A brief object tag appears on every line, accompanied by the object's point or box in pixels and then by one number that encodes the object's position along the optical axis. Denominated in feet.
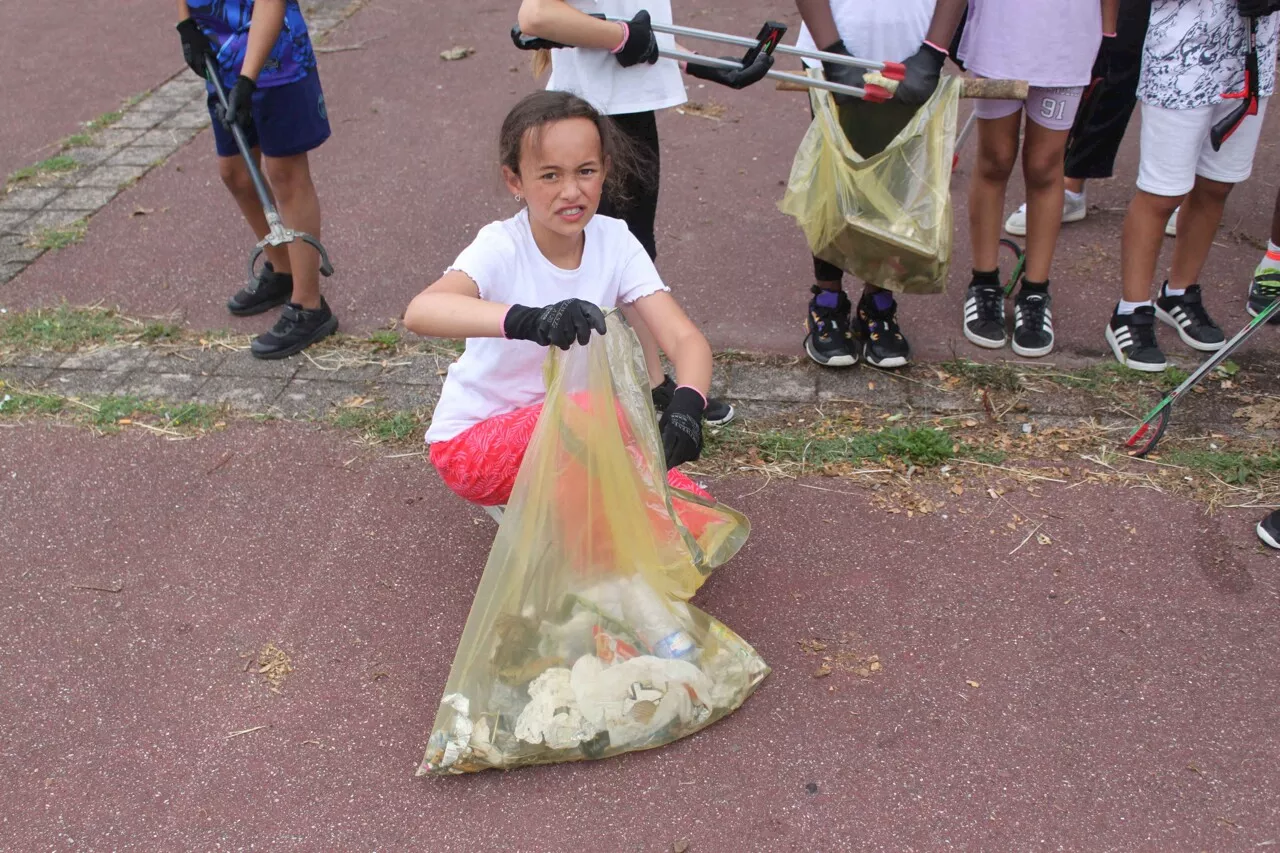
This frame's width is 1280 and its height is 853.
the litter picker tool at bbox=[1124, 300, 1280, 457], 10.06
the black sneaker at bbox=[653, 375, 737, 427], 11.48
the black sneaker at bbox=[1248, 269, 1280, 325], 12.50
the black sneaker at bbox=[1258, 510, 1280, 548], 9.32
